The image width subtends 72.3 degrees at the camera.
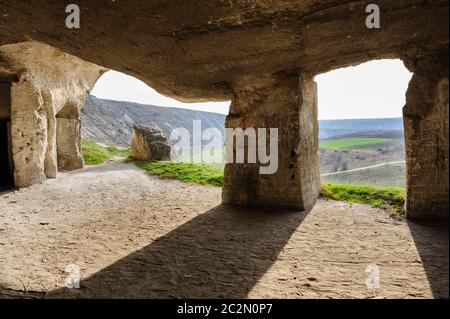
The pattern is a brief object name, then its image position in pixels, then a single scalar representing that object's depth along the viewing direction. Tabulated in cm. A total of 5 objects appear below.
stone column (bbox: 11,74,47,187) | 778
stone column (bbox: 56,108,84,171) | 1130
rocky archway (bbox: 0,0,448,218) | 384
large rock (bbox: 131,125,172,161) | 1305
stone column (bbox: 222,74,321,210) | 553
